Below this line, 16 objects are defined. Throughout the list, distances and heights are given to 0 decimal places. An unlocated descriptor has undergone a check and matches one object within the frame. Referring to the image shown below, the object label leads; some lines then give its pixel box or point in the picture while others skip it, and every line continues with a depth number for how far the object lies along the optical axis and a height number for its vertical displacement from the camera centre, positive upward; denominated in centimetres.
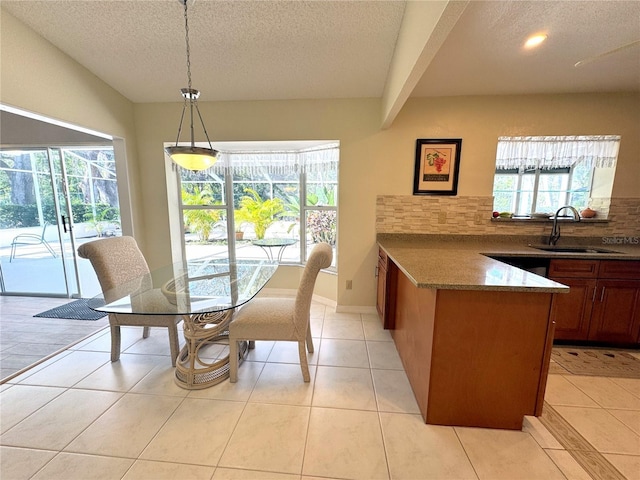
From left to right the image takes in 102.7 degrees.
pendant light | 151 +28
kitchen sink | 241 -43
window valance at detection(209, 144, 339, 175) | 323 +51
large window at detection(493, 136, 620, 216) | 260 +36
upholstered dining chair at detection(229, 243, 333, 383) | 171 -84
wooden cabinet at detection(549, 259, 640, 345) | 214 -81
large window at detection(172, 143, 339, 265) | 332 -4
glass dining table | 153 -62
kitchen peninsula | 132 -75
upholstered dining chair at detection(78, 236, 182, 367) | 188 -57
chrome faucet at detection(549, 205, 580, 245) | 253 -27
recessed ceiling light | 172 +112
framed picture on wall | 264 +38
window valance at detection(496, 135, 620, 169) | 257 +55
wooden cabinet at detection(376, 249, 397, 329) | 234 -82
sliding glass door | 313 -18
